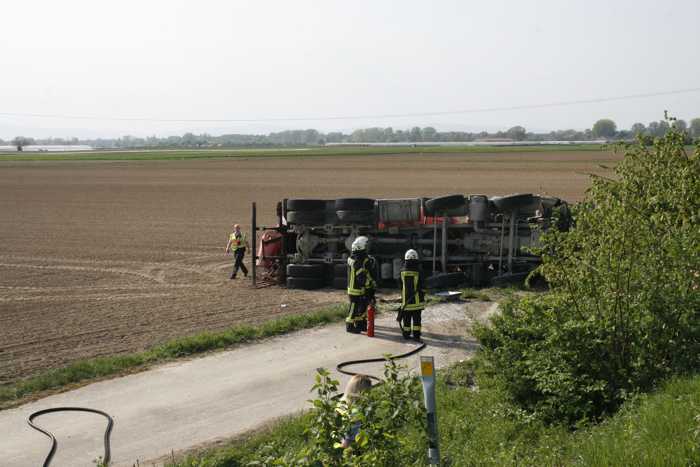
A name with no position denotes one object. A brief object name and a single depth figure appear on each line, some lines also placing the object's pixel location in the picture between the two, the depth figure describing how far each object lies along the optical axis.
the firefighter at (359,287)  13.79
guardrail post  5.77
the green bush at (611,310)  8.38
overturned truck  18.27
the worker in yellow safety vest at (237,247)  19.77
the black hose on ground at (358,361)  11.47
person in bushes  5.77
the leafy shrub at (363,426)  5.61
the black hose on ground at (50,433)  8.23
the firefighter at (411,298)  13.28
